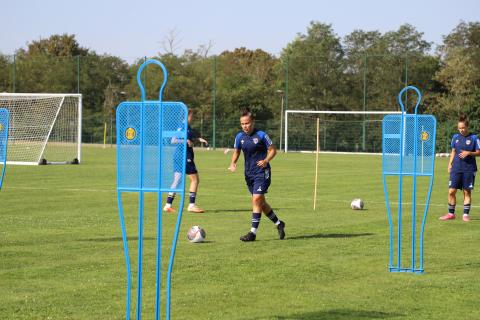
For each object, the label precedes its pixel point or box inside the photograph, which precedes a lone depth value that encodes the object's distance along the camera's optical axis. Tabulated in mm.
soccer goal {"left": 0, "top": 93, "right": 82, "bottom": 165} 37531
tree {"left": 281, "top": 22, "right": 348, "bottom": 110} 65812
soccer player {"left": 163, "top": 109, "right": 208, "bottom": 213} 18250
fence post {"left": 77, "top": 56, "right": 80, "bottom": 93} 65612
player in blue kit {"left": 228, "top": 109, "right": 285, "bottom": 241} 13992
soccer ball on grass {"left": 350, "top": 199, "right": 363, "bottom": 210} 18906
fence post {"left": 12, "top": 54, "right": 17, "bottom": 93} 65144
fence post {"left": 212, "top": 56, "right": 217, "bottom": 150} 63469
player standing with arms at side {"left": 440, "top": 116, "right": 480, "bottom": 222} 17625
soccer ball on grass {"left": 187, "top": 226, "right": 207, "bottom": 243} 13344
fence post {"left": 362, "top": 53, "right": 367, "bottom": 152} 59188
